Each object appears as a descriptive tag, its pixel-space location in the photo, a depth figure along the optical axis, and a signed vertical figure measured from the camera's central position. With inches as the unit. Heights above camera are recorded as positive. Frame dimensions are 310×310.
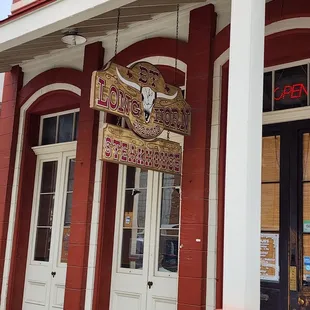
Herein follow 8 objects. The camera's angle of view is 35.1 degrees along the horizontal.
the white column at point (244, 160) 120.6 +21.8
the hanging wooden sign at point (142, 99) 164.2 +50.1
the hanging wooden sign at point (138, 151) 170.7 +33.2
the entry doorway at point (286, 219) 182.1 +11.2
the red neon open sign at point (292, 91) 191.7 +61.2
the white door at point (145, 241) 221.3 -0.3
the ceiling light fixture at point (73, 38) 237.8 +95.8
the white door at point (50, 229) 268.5 +3.6
